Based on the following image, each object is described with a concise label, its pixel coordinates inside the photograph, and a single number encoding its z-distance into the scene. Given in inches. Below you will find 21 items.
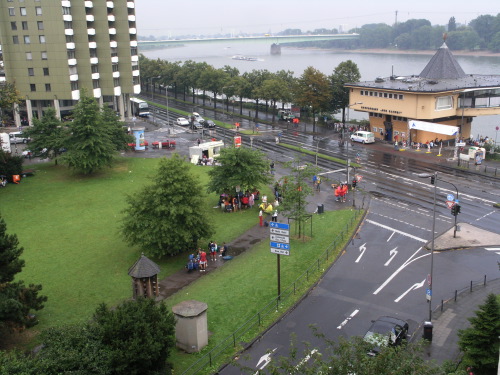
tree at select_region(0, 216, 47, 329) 844.6
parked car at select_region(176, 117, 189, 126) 3250.0
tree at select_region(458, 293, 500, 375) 735.7
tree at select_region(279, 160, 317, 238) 1360.7
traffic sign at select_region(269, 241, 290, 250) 1025.0
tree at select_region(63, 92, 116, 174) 1978.3
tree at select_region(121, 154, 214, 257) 1244.5
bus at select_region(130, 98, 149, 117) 3585.1
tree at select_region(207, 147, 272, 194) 1620.3
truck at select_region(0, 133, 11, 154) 2274.7
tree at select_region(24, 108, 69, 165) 2105.1
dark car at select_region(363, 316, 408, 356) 871.7
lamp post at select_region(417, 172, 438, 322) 949.2
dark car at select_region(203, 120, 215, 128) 3147.1
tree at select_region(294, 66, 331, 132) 2923.2
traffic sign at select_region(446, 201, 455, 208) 1544.0
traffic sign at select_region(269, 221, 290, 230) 1013.8
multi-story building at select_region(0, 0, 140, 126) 2945.4
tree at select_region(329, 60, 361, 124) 3016.7
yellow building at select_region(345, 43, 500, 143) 2456.9
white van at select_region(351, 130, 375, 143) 2618.1
